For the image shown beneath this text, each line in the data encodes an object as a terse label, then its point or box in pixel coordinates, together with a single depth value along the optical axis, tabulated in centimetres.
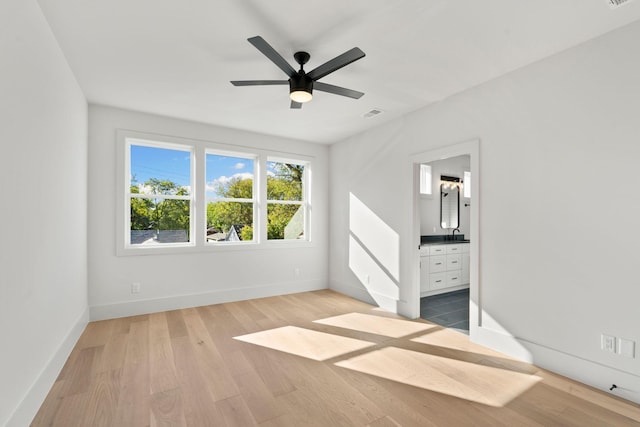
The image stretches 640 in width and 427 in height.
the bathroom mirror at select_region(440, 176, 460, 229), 597
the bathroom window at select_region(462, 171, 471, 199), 626
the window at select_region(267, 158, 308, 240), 521
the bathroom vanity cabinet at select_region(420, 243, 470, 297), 493
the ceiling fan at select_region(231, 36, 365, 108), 220
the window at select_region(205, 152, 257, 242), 468
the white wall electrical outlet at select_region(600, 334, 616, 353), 226
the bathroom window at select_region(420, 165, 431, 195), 568
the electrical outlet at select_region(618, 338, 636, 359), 217
